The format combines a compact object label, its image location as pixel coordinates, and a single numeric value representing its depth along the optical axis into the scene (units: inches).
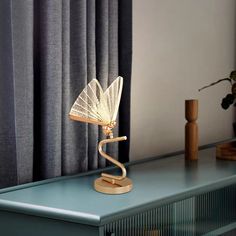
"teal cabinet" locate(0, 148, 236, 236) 77.5
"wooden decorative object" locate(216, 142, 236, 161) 109.0
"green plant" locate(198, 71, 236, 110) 110.6
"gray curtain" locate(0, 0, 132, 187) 88.4
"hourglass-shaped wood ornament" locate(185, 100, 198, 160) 109.0
